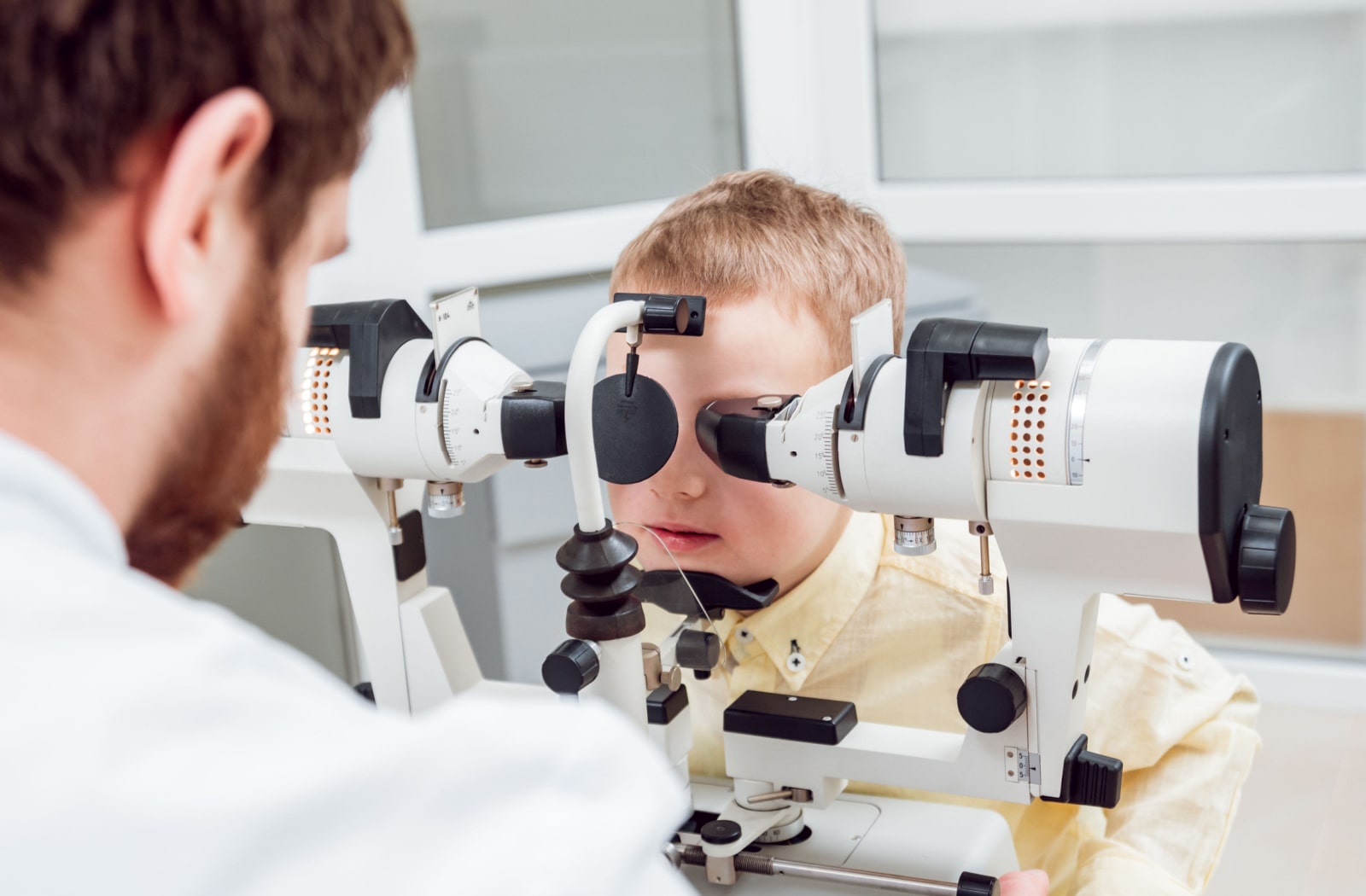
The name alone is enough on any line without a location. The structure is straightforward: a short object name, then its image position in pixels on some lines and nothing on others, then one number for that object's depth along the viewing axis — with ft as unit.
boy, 3.40
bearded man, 1.37
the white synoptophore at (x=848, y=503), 2.50
